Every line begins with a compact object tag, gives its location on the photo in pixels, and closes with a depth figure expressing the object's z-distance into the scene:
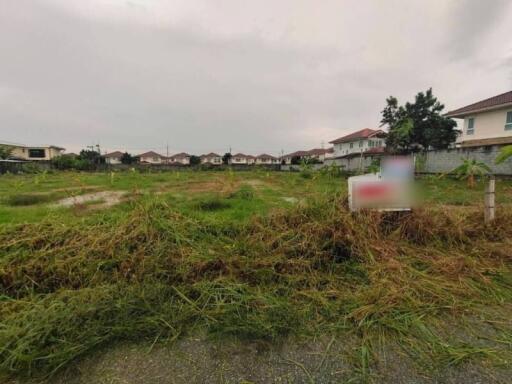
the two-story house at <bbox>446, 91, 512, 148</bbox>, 14.51
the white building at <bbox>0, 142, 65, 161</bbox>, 37.44
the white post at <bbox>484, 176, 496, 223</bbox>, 2.85
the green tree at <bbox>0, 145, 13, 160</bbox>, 26.14
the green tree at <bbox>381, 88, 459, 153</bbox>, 20.91
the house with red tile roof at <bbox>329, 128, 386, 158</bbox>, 33.97
